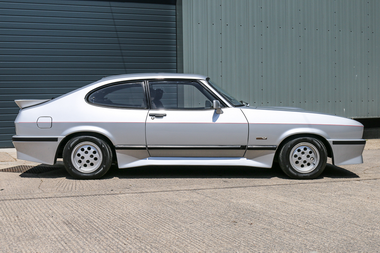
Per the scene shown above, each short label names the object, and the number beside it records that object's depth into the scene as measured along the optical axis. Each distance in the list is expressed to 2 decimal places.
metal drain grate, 6.45
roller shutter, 9.50
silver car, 5.53
